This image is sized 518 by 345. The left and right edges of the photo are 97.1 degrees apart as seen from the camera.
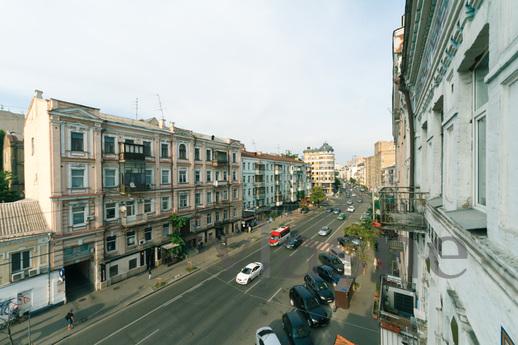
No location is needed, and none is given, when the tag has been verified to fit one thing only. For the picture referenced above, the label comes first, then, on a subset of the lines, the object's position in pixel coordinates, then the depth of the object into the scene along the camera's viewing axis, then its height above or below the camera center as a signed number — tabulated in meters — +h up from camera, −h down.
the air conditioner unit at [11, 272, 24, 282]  16.16 -7.34
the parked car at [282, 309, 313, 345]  12.70 -9.14
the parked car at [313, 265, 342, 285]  20.30 -9.52
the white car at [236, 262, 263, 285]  20.77 -9.53
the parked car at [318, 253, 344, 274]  22.96 -9.54
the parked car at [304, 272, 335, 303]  17.23 -9.36
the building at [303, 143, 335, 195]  102.25 +1.67
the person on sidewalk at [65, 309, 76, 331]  15.23 -9.93
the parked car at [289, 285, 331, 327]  14.64 -9.28
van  31.68 -9.33
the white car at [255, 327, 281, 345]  11.74 -8.78
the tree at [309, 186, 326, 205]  59.59 -6.44
